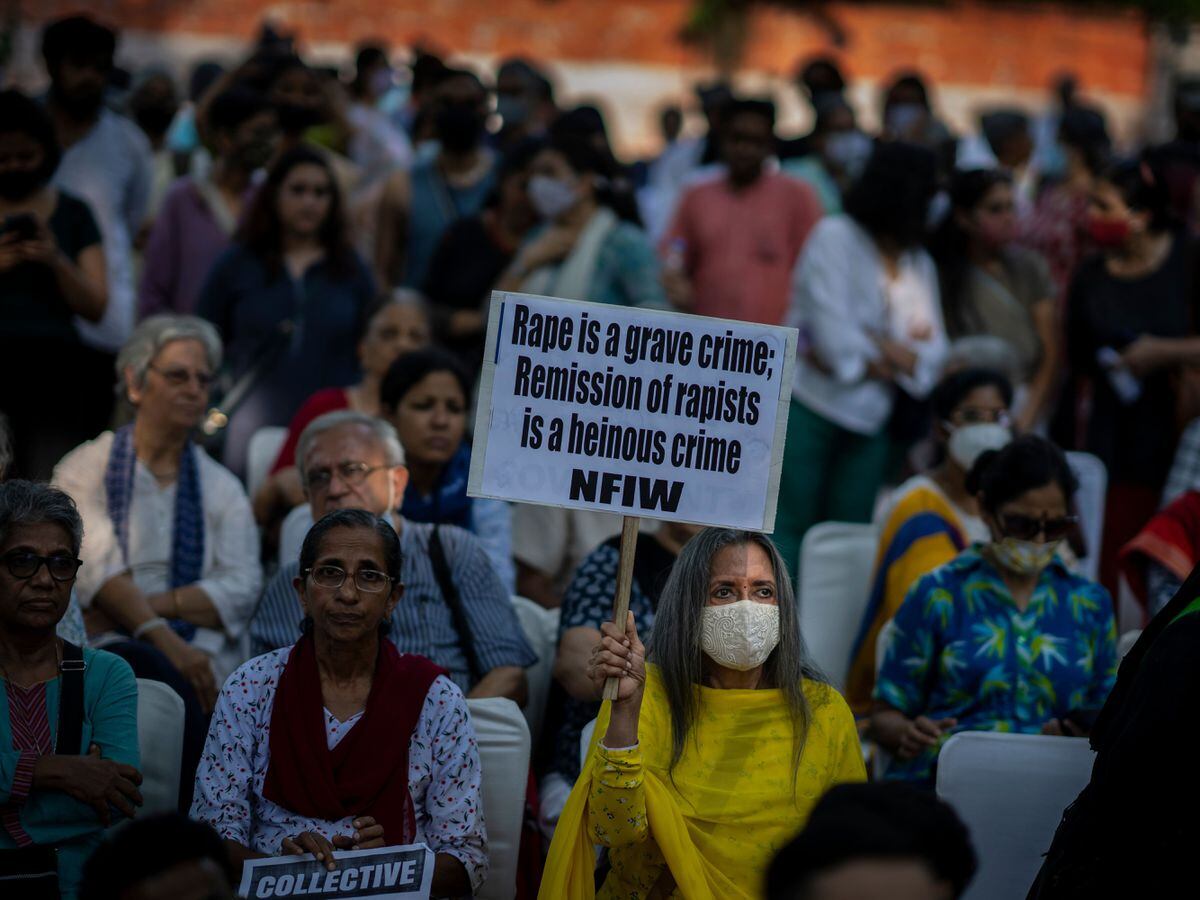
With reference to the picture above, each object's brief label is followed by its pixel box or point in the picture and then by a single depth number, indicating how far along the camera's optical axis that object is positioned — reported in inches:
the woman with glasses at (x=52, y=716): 165.9
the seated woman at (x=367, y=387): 252.4
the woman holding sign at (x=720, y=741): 168.1
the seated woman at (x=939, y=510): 234.1
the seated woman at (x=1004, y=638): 206.1
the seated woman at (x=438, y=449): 241.9
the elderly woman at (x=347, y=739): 171.5
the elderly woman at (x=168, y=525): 221.5
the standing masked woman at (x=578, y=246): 313.9
